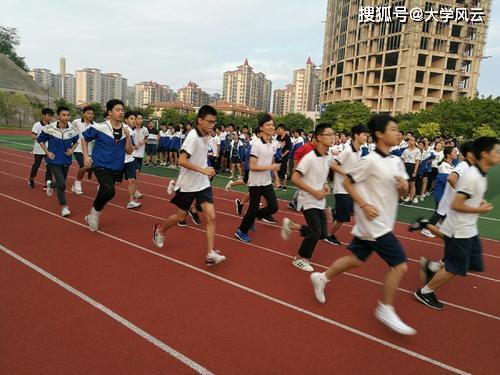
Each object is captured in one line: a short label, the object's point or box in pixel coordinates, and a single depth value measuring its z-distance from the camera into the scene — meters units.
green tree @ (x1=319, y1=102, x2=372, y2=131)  44.94
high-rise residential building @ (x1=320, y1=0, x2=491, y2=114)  56.16
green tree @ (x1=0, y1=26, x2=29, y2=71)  80.31
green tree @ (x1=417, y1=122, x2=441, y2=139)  35.21
